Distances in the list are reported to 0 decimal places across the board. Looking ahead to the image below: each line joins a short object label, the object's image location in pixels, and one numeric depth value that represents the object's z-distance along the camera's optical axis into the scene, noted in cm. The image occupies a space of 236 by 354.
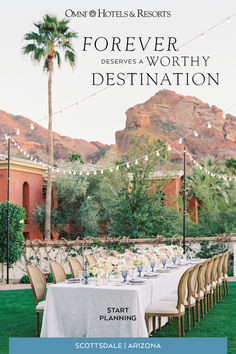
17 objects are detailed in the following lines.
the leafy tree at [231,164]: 2906
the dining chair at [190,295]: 663
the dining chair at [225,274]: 1009
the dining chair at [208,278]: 793
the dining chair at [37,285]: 635
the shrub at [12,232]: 1284
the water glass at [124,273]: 604
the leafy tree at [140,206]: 1667
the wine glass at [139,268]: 667
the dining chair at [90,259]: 953
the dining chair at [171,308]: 595
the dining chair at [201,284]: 733
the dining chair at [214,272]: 853
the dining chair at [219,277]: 934
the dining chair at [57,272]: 720
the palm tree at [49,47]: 2092
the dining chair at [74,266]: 830
